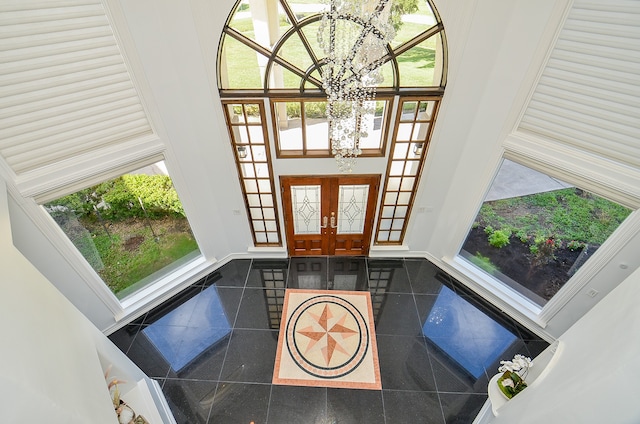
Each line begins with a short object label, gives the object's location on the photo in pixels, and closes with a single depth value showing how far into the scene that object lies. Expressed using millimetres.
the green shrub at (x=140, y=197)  5102
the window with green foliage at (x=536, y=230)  4203
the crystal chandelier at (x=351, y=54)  3234
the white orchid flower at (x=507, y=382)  3418
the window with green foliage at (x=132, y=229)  4629
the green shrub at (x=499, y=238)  5676
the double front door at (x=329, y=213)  5297
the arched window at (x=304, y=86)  3762
